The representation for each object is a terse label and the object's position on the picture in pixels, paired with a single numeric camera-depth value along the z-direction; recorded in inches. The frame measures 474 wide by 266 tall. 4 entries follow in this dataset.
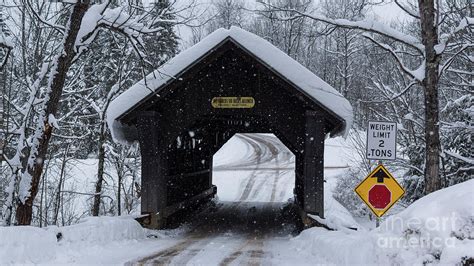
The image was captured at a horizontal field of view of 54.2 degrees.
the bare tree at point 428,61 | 315.3
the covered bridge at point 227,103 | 456.8
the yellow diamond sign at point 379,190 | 334.3
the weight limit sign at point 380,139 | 340.8
